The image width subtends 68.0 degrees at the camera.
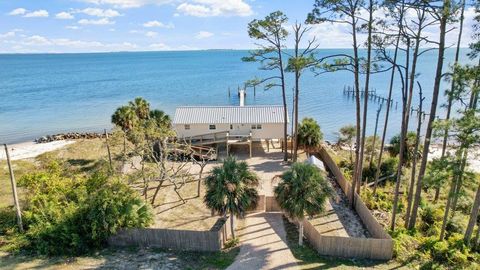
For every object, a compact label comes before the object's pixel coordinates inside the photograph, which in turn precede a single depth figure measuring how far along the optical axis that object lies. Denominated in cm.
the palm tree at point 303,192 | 1602
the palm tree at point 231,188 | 1628
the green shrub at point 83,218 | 1652
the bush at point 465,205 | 2025
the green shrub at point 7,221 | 1816
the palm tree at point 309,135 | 2836
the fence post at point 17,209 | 1747
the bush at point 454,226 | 1996
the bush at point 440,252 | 1593
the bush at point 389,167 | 2753
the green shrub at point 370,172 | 2780
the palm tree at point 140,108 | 3088
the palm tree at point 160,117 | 2858
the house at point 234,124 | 3009
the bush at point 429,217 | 2005
